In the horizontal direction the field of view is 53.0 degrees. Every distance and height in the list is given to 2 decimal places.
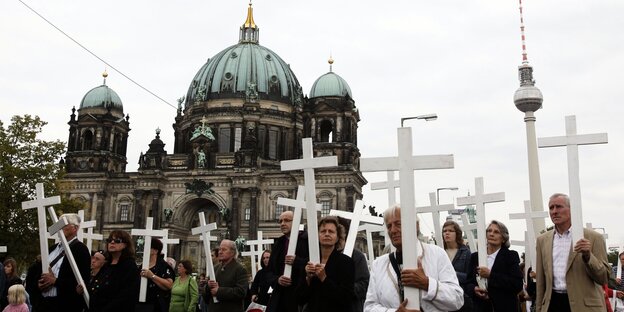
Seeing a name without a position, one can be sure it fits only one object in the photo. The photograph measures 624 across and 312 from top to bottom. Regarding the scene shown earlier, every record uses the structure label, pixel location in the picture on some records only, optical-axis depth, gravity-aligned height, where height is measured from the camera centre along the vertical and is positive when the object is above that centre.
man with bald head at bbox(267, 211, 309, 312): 6.61 -0.29
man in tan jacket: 6.27 -0.25
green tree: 30.83 +3.27
